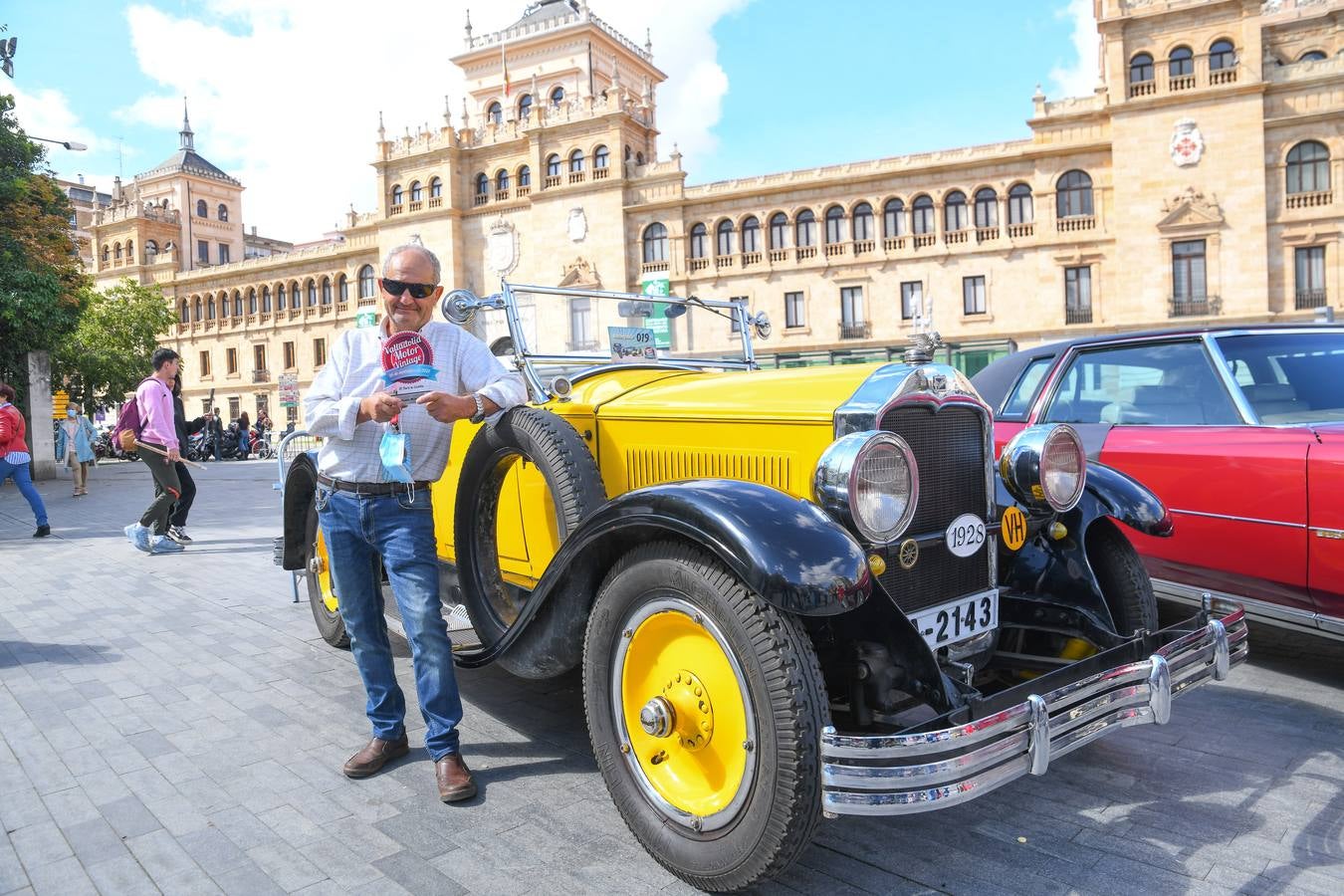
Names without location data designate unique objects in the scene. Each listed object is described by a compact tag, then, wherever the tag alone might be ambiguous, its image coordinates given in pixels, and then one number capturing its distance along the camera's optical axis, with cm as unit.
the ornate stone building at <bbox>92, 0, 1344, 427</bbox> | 3002
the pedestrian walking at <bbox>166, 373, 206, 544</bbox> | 896
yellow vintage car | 214
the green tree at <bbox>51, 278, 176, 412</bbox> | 2655
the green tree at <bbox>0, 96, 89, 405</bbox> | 1738
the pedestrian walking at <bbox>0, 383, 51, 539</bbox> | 920
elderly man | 297
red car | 371
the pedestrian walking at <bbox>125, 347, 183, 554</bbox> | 813
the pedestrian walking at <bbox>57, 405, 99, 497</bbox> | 1530
